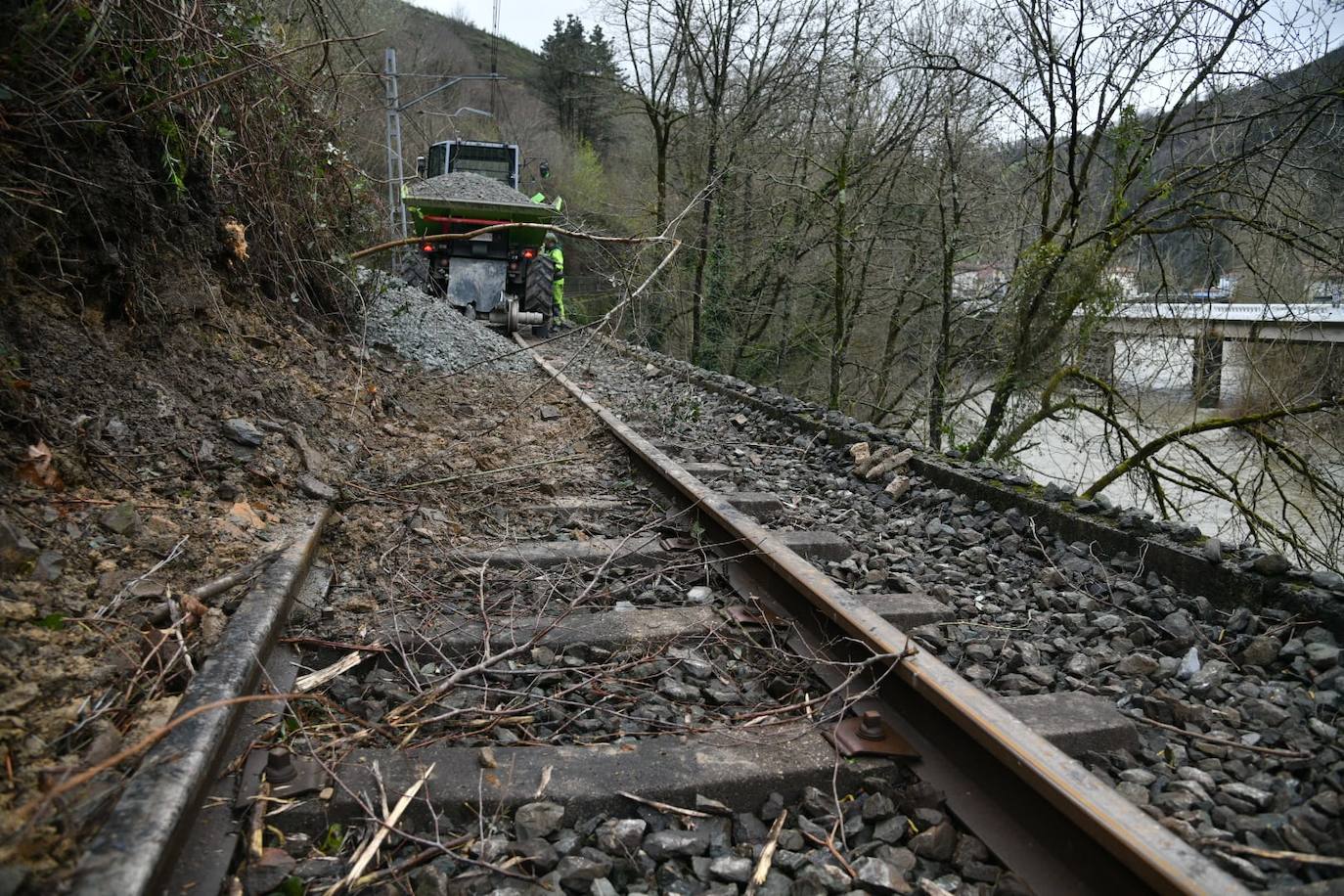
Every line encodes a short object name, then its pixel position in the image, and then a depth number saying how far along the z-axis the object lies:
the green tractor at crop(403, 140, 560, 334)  12.04
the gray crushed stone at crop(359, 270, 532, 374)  8.06
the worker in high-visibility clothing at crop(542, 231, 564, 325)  13.28
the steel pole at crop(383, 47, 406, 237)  7.39
